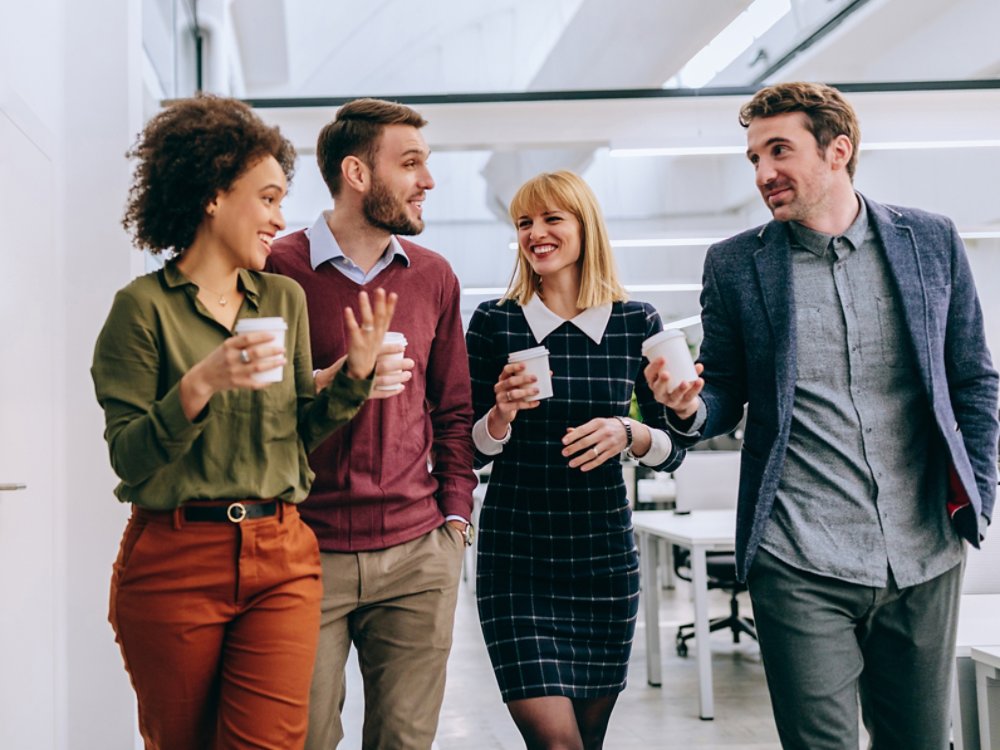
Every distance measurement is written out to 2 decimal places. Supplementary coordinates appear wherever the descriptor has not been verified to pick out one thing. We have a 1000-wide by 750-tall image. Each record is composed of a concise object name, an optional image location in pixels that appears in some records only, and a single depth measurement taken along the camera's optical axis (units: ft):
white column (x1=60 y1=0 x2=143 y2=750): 10.06
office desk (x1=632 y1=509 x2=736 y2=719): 14.16
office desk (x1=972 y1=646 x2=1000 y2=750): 7.02
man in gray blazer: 6.20
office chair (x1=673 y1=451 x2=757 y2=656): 18.53
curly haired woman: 4.93
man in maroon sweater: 6.35
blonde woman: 7.06
